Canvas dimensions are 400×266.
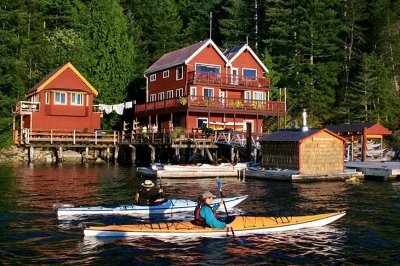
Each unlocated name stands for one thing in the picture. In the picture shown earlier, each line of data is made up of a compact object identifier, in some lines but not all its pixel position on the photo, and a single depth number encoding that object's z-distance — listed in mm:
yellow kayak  16453
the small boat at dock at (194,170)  35688
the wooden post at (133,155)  51969
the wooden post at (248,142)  41431
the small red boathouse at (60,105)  52969
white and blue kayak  20078
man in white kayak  20500
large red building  49469
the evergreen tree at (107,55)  61938
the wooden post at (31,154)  49688
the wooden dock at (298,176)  33125
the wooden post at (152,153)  48075
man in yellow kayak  16497
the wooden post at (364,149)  43638
